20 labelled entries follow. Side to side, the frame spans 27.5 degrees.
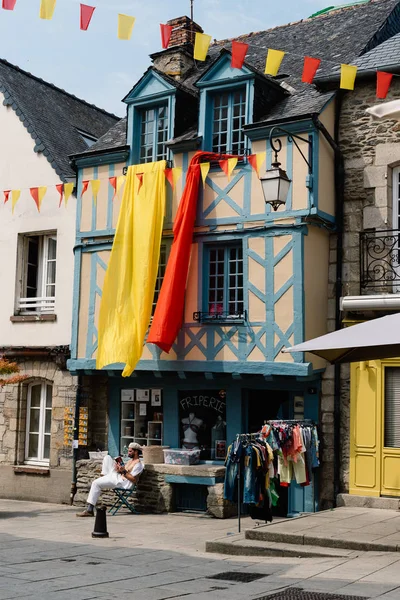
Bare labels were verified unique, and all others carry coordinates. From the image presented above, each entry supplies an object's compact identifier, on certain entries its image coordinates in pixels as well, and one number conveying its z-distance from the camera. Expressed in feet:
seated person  37.93
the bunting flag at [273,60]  33.68
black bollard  32.48
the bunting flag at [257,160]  39.19
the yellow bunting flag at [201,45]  32.81
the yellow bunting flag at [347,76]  35.37
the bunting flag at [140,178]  42.75
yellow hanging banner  41.04
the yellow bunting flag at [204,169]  40.09
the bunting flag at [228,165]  39.19
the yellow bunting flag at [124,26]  31.19
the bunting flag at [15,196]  47.18
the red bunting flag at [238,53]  34.88
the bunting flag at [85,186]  45.19
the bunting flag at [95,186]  44.27
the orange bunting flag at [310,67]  33.68
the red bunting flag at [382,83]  35.42
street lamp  33.47
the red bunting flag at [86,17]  31.12
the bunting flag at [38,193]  46.32
